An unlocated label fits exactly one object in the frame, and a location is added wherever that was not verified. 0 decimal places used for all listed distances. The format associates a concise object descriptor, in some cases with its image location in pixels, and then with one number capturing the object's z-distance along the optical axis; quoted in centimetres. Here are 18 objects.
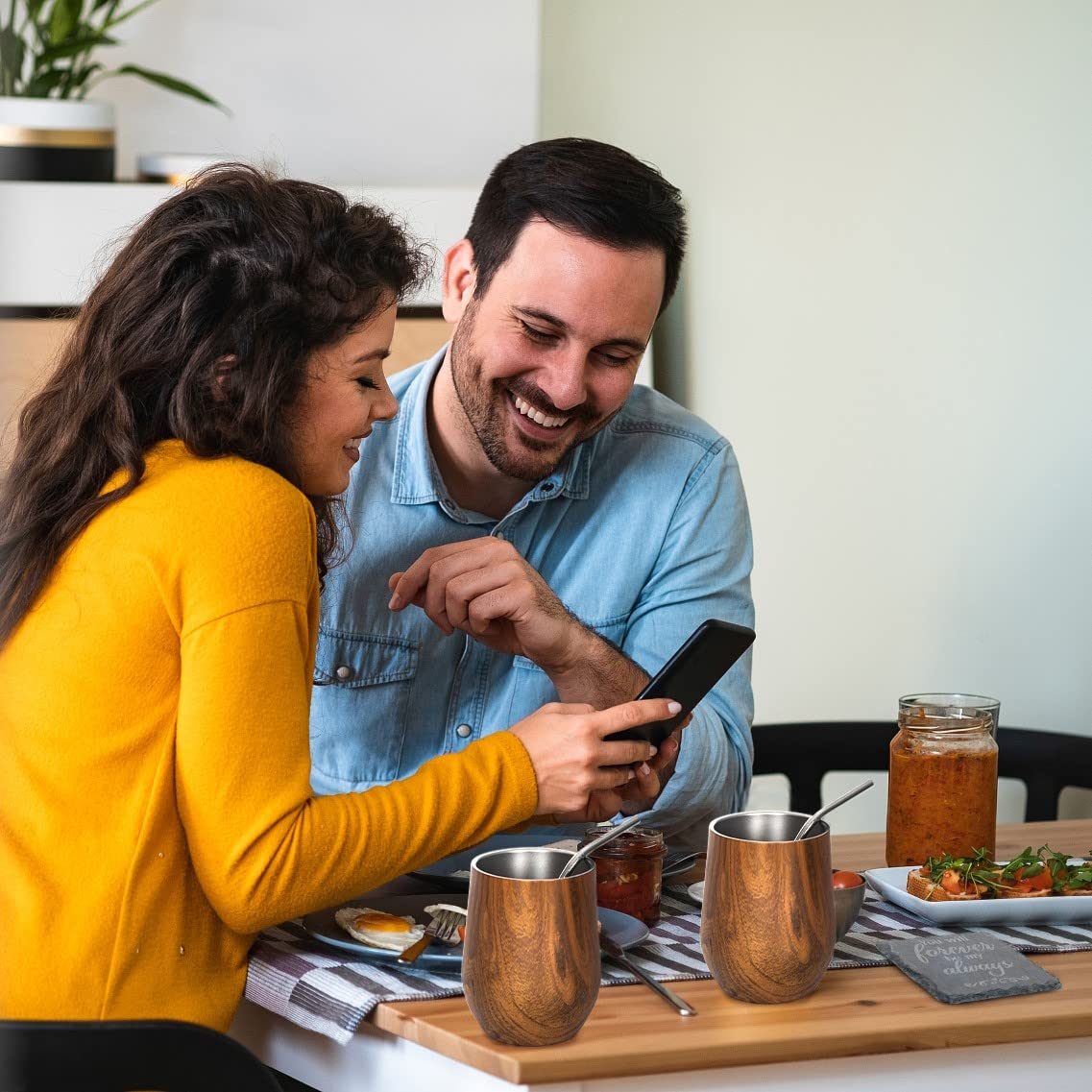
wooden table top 166
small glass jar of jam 191
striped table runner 175
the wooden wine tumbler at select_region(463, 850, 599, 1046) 166
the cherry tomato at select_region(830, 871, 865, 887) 187
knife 173
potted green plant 361
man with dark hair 222
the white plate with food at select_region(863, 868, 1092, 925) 191
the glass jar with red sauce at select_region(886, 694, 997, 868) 202
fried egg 182
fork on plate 179
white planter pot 359
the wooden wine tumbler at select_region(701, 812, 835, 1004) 174
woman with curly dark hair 175
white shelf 371
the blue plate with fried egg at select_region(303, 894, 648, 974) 180
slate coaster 176
